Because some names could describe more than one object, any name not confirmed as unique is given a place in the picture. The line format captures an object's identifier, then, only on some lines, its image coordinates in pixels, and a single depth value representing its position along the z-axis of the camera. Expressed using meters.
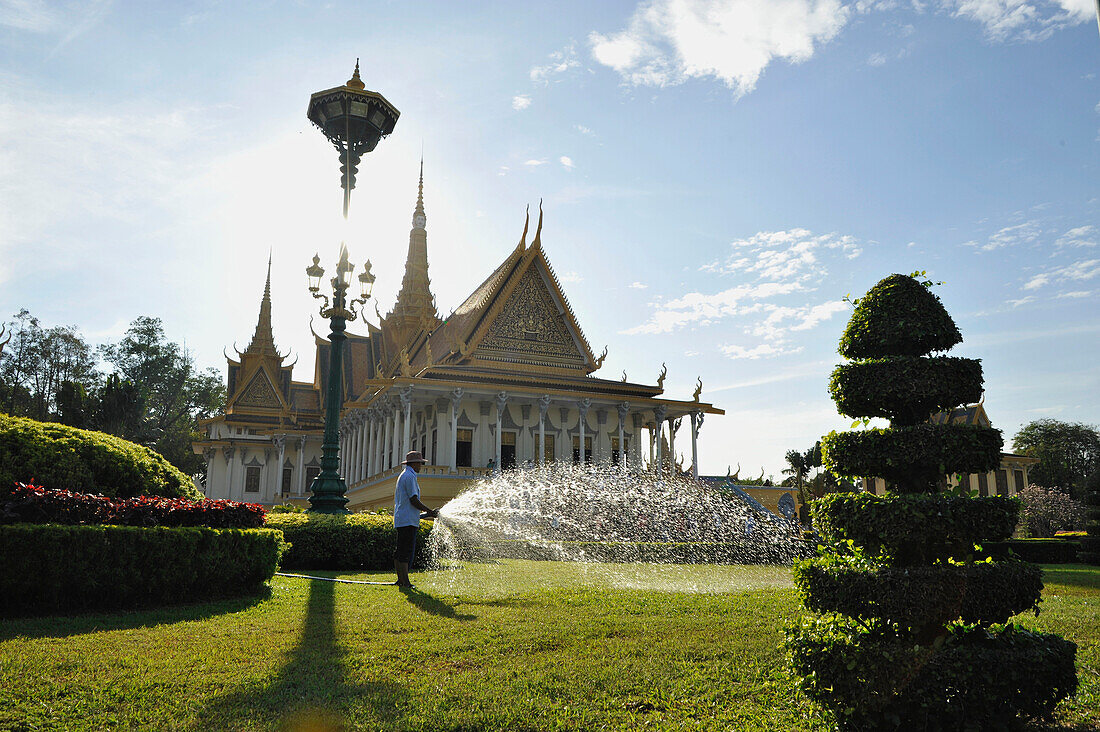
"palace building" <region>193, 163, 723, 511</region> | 28.23
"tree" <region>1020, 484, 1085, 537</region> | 36.93
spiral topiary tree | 3.36
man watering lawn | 8.09
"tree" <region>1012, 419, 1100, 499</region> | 59.16
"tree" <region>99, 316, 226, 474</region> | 60.38
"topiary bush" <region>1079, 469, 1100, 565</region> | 20.12
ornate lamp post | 12.83
